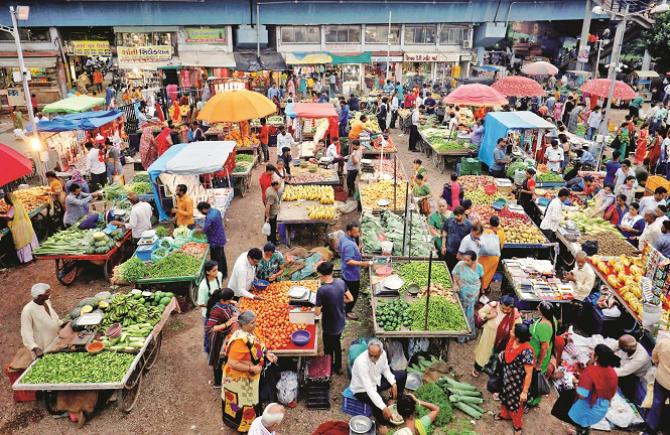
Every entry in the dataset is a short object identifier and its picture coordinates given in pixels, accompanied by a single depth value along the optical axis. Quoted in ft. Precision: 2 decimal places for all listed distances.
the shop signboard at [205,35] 100.32
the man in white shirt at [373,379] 19.16
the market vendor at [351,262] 26.37
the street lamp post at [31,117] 46.78
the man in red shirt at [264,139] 58.78
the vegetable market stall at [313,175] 44.70
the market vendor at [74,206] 36.68
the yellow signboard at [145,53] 98.27
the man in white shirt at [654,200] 33.45
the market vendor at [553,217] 33.86
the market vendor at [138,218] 34.12
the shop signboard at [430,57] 107.76
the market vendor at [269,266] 26.58
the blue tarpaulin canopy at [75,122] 50.11
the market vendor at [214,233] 30.86
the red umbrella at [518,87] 61.00
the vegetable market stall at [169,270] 28.99
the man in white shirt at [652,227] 30.27
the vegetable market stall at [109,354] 21.12
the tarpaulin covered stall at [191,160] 36.81
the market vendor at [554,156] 47.29
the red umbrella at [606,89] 57.82
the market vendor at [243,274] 24.75
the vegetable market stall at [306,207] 36.85
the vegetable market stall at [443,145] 56.44
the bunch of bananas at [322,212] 36.88
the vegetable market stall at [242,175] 48.62
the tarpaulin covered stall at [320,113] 50.52
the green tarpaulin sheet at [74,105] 58.29
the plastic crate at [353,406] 20.85
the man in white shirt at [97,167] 47.98
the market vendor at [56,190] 39.70
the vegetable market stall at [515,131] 48.44
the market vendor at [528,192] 39.42
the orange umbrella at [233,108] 45.55
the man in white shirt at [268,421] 15.12
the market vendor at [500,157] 48.14
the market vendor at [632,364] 21.48
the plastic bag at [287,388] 22.09
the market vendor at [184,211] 34.53
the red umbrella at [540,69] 77.39
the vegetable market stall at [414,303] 23.65
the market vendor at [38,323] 22.24
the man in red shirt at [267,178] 38.01
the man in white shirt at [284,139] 53.98
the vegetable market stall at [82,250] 31.99
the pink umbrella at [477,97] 52.39
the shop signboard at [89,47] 98.99
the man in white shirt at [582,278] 26.58
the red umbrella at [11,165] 27.14
